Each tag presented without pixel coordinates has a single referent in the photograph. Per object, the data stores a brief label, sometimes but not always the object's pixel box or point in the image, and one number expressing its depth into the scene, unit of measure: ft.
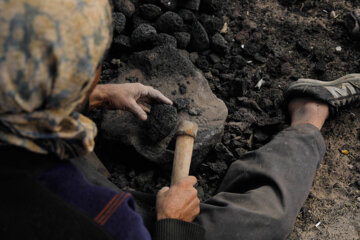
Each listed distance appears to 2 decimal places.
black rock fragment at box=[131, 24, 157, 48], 11.20
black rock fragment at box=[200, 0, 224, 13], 12.61
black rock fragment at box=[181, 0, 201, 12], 12.31
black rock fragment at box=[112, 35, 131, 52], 11.64
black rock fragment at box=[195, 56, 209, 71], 12.00
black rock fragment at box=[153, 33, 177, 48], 11.48
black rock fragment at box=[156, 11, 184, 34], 11.75
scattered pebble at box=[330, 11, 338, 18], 13.38
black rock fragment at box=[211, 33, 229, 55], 12.08
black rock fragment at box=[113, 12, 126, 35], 11.51
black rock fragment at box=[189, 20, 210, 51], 11.82
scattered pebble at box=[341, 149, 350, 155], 10.19
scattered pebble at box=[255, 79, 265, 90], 11.65
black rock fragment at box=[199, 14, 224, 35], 12.26
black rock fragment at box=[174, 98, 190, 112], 9.87
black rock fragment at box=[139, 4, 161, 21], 11.93
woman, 4.36
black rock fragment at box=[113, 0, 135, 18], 11.96
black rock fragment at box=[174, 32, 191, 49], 11.81
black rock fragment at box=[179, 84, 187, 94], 10.36
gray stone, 9.41
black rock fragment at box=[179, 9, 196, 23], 12.20
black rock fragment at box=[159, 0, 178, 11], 12.18
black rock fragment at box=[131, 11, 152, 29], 12.00
